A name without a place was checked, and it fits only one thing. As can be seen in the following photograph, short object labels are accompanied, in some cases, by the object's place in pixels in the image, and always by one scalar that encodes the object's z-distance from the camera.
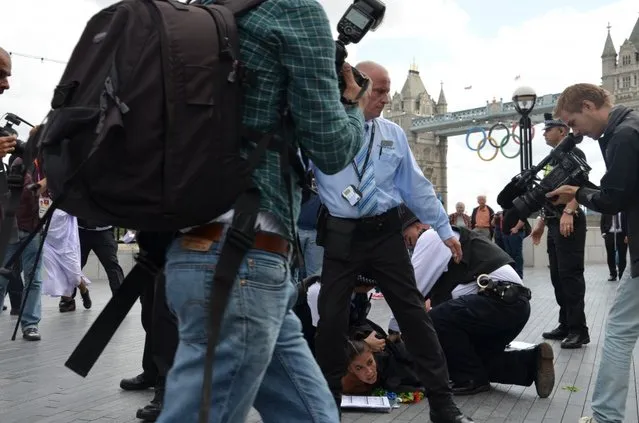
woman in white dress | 9.47
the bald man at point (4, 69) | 4.86
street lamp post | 15.51
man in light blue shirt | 4.12
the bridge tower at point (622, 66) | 113.69
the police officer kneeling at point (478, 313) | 4.94
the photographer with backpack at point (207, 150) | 1.73
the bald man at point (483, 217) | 18.50
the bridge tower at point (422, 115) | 109.62
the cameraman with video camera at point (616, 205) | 3.79
